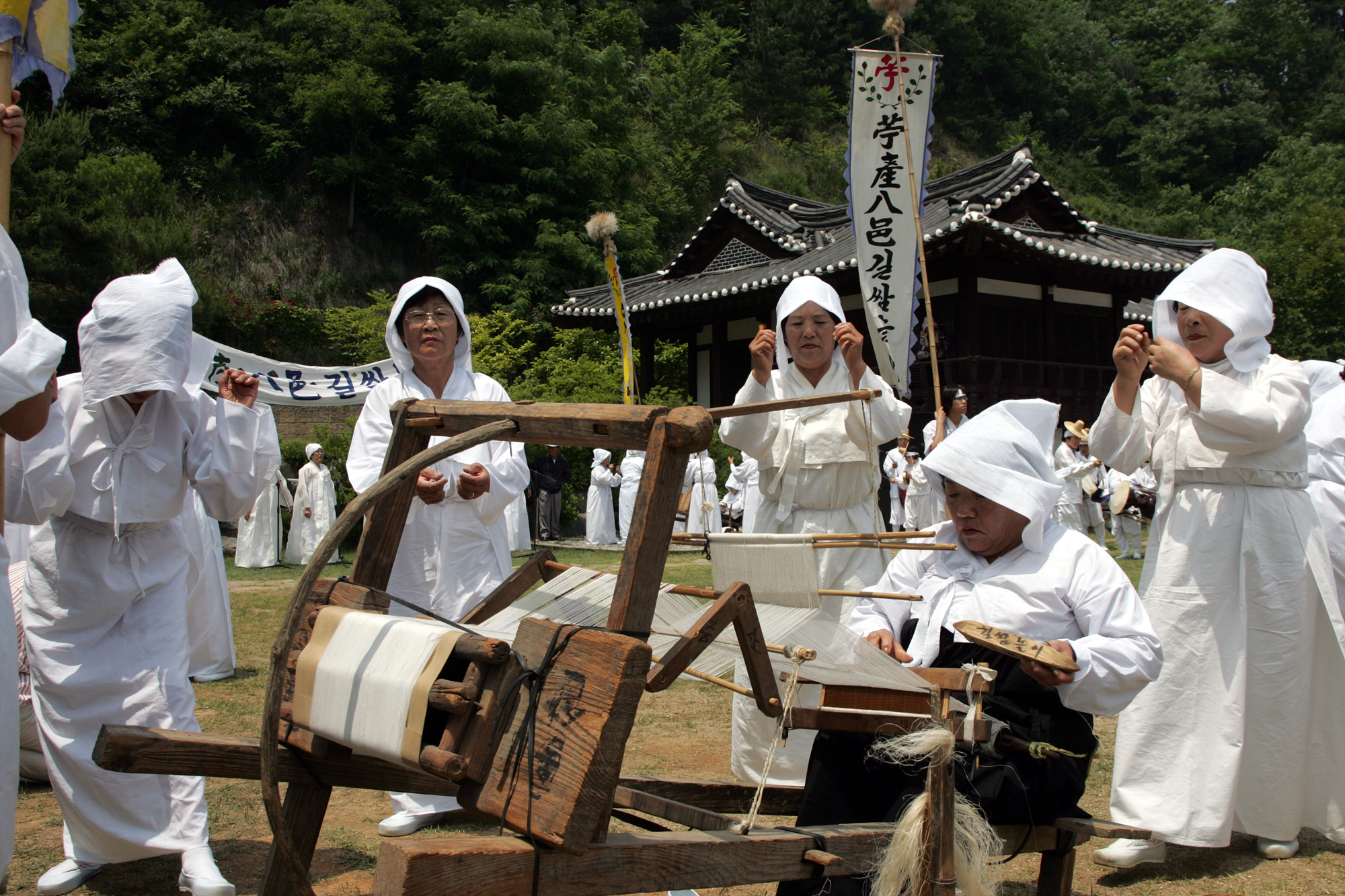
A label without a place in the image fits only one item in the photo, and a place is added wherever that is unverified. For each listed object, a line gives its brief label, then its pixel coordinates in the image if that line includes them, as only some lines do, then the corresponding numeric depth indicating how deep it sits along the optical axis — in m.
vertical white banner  5.69
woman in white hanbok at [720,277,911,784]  4.15
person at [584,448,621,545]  20.08
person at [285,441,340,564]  16.17
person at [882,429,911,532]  16.92
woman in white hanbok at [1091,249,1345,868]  3.66
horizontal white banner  10.88
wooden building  19.23
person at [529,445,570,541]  20.17
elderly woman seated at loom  2.56
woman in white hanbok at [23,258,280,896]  3.31
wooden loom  1.76
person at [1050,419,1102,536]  15.15
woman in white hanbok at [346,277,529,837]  3.95
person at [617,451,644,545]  19.30
